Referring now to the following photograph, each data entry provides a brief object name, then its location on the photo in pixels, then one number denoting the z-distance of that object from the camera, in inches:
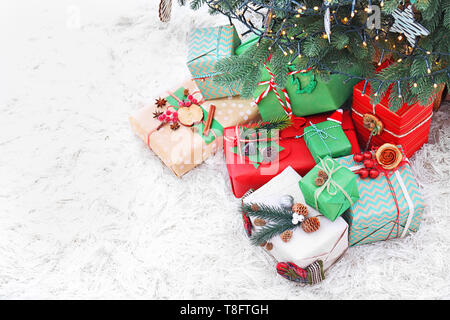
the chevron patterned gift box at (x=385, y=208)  52.6
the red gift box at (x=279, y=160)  59.8
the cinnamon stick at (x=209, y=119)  64.9
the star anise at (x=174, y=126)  65.5
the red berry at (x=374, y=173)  53.7
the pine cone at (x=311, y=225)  51.9
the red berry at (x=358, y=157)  54.9
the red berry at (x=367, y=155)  55.1
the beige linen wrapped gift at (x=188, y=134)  64.0
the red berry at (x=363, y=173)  53.9
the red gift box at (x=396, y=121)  55.2
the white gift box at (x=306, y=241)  51.6
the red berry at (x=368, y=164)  54.2
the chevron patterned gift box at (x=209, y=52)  63.2
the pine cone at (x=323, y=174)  52.2
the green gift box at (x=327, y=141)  57.2
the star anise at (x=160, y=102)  68.3
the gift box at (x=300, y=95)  59.2
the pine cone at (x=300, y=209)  52.9
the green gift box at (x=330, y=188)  50.5
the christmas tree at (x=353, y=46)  42.6
